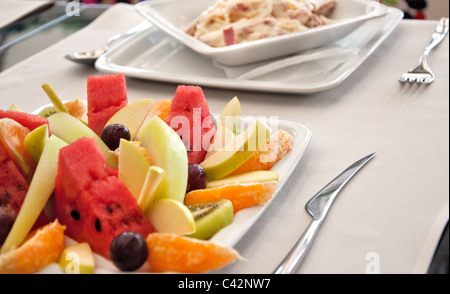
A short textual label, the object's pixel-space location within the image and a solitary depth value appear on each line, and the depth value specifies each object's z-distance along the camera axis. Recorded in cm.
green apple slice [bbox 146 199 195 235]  77
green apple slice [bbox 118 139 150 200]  86
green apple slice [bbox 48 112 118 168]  97
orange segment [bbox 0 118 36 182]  89
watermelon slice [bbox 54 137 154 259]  79
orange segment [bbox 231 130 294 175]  101
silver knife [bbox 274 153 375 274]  79
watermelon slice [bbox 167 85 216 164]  104
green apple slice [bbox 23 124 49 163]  90
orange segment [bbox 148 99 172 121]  111
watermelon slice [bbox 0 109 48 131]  98
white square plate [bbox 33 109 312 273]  76
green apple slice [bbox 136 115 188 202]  86
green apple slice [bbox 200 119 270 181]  96
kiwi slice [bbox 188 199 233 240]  81
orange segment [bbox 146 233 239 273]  73
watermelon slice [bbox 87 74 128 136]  112
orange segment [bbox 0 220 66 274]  73
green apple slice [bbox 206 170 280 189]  94
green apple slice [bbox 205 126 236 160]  104
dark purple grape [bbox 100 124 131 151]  99
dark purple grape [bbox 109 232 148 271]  72
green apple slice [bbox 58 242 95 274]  73
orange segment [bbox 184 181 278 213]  88
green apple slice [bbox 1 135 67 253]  79
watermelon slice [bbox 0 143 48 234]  85
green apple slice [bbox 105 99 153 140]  107
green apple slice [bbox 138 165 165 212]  79
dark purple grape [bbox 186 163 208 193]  92
